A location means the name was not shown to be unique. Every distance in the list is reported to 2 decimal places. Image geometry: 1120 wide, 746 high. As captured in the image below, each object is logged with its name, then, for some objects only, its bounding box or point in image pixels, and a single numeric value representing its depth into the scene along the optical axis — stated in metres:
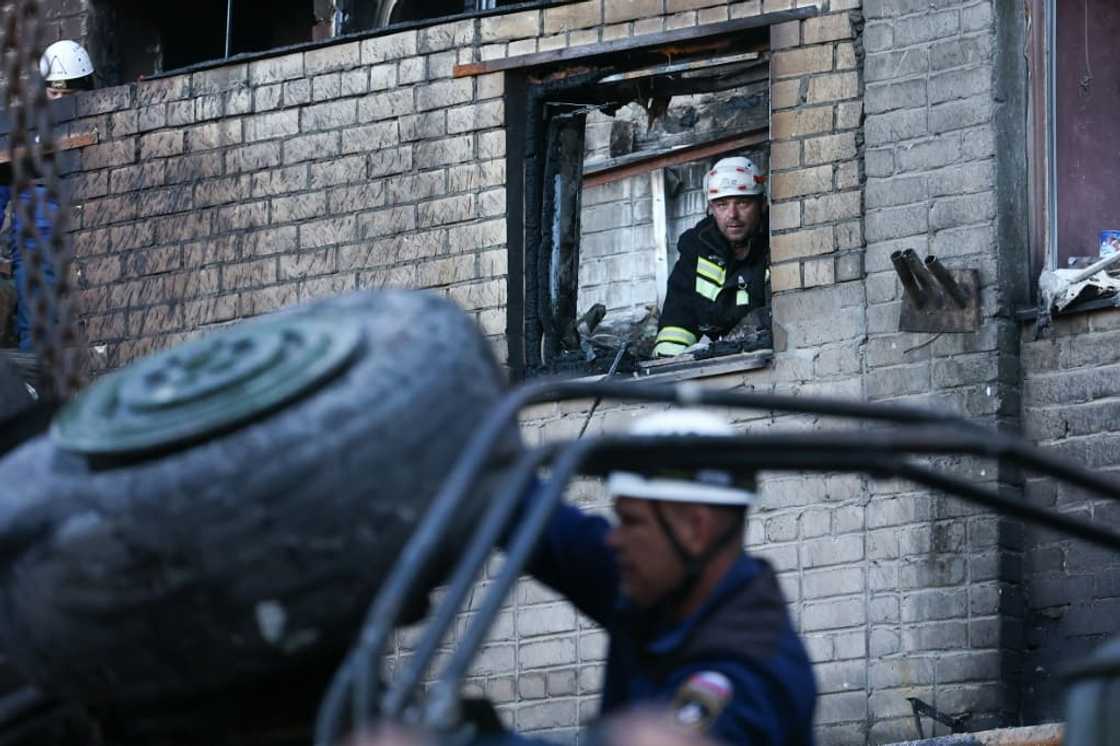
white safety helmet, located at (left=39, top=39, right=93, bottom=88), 19.82
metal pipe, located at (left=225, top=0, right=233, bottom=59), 19.69
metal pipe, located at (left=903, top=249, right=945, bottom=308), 15.37
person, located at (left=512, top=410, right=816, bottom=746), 6.19
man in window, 16.98
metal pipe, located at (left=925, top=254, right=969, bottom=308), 15.34
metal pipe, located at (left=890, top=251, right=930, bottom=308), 15.42
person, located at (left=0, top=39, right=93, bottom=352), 18.99
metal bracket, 15.40
